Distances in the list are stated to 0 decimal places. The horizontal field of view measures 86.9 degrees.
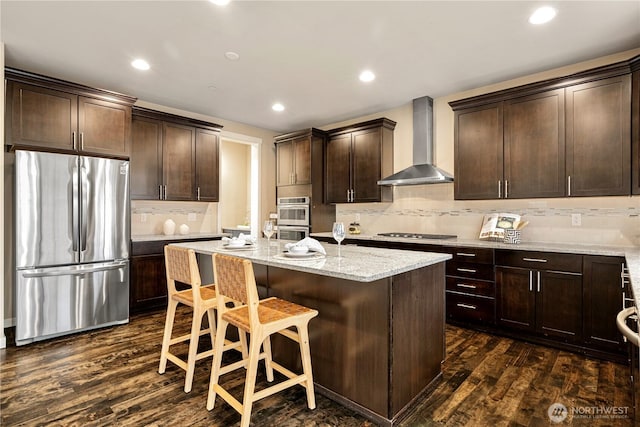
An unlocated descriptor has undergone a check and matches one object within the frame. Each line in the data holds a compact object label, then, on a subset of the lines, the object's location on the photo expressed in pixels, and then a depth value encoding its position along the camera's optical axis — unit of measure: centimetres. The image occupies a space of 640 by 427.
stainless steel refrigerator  311
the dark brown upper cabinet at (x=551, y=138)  293
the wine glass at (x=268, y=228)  277
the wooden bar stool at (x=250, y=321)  181
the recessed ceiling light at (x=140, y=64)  323
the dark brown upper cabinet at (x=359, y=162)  467
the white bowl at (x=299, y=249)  221
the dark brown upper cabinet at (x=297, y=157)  515
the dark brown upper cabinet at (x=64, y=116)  314
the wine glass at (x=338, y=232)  232
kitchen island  190
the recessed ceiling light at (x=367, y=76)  352
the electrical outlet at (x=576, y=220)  336
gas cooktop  415
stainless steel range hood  422
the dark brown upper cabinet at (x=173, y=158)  419
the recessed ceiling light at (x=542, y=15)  241
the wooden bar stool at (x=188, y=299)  227
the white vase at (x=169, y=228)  457
